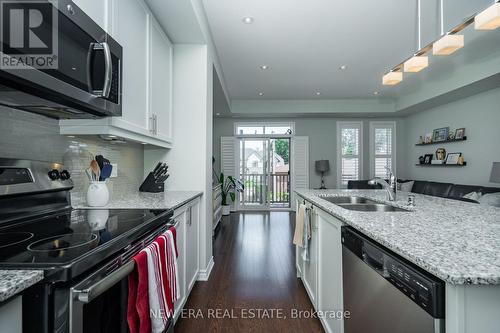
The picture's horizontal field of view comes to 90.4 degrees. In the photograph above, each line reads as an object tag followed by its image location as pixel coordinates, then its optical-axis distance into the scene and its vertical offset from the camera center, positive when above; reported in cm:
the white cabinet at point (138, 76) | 149 +73
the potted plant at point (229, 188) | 599 -55
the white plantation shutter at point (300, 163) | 667 +10
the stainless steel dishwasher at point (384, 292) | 69 -43
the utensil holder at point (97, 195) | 161 -18
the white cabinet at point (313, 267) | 183 -81
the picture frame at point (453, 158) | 491 +18
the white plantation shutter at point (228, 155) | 663 +31
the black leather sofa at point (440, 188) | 426 -43
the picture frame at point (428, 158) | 571 +20
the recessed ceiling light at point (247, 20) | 278 +167
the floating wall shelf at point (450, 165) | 484 +4
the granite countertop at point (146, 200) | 165 -25
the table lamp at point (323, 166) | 650 +2
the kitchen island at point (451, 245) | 63 -27
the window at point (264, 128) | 676 +106
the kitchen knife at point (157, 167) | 247 +0
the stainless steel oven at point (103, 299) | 72 -45
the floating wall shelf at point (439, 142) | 477 +53
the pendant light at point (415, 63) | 224 +96
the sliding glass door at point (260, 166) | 671 +3
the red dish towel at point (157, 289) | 109 -56
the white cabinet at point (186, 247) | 184 -68
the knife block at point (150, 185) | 243 -18
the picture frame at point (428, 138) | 576 +68
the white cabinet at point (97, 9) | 123 +82
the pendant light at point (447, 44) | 184 +92
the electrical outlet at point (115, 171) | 210 -3
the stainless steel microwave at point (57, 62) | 82 +42
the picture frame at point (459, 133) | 482 +65
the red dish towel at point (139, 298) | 102 -55
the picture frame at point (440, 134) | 525 +71
